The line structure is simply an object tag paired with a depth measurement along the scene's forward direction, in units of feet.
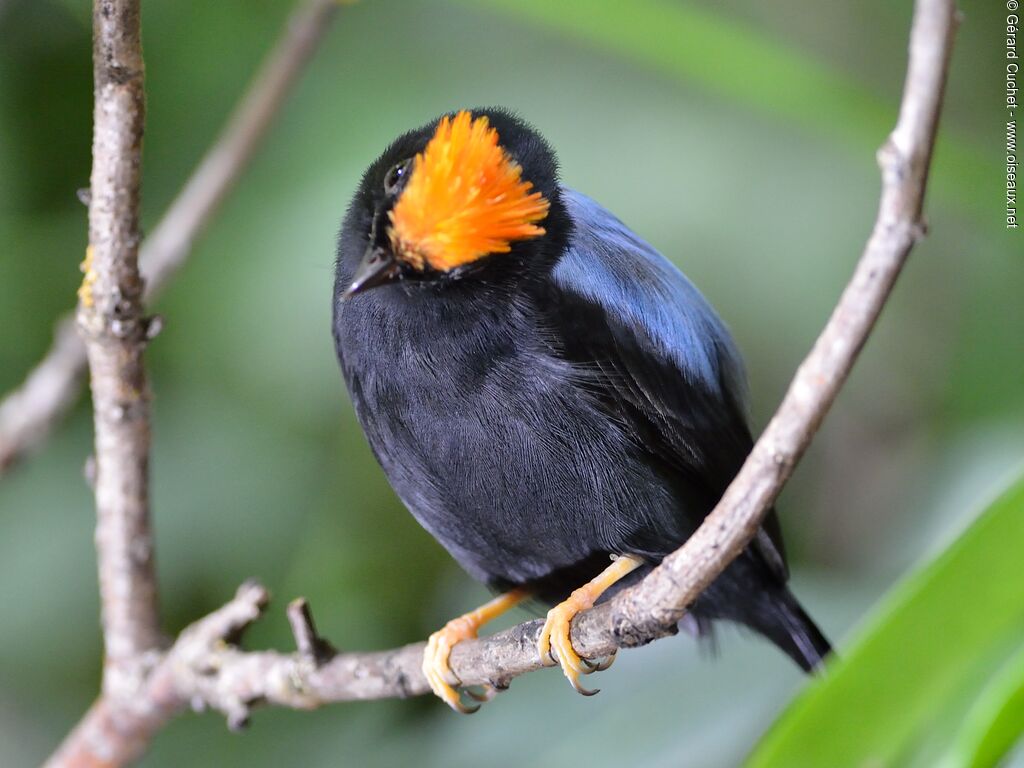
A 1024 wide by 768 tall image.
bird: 5.42
